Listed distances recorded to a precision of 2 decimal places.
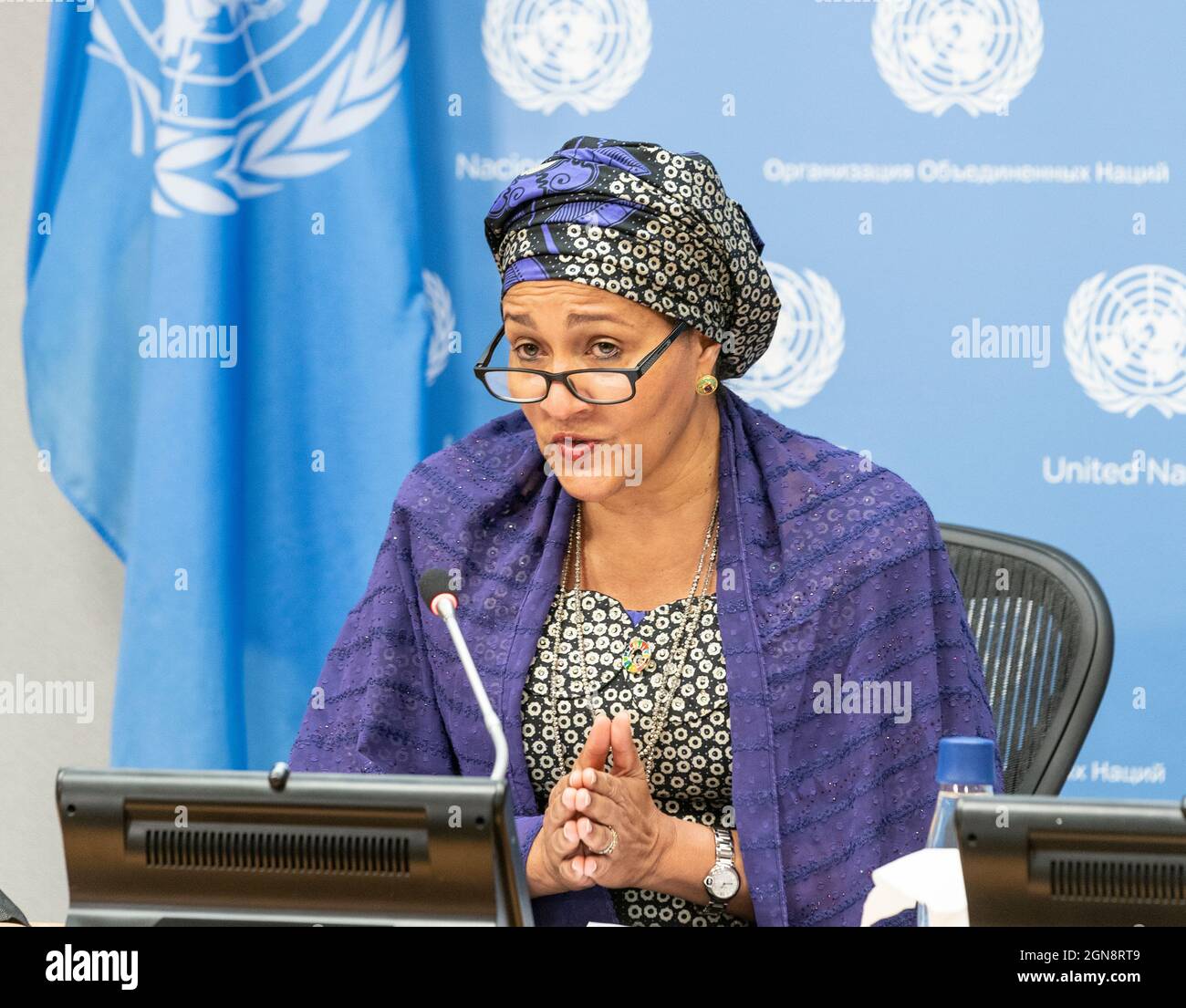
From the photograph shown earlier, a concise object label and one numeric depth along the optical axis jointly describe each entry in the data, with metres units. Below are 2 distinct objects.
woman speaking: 4.73
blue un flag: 5.19
